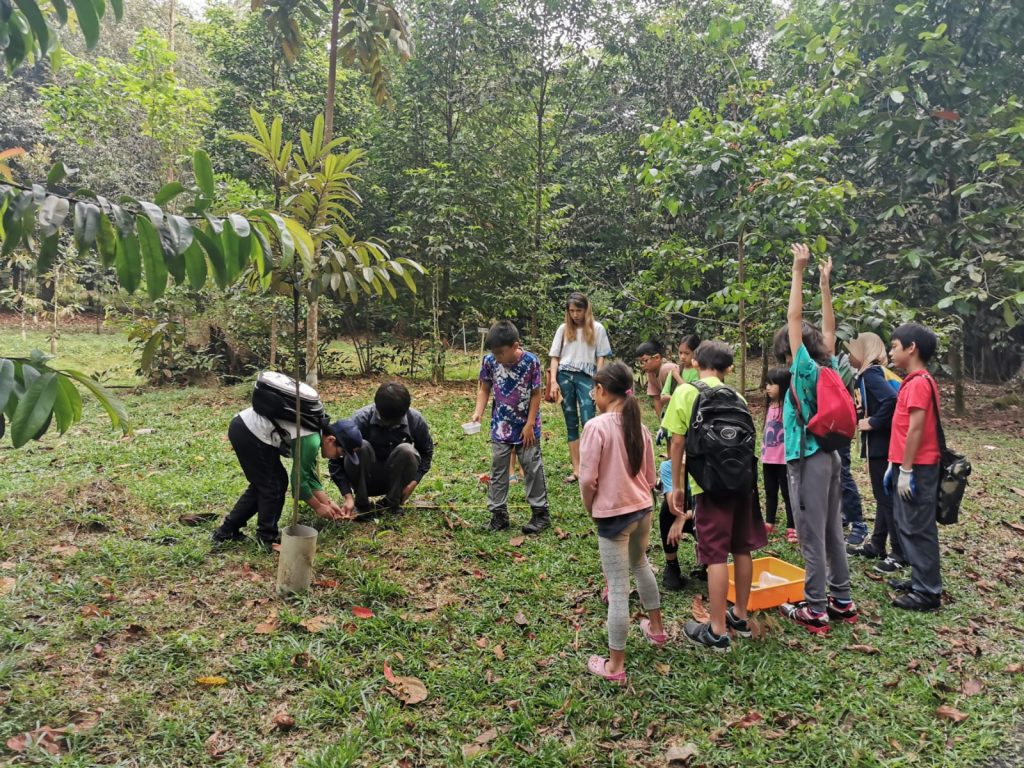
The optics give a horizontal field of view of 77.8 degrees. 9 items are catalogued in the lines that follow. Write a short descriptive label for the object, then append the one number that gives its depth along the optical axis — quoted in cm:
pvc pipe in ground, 354
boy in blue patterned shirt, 489
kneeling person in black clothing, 466
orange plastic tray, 376
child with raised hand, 357
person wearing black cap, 405
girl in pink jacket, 305
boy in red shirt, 377
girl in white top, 571
